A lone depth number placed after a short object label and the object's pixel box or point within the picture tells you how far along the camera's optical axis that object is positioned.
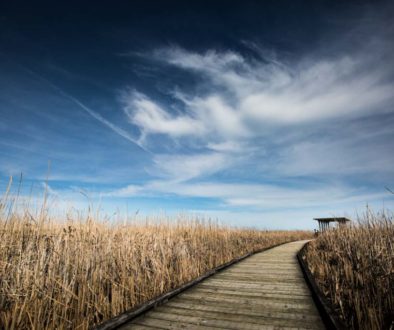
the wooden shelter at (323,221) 26.58
